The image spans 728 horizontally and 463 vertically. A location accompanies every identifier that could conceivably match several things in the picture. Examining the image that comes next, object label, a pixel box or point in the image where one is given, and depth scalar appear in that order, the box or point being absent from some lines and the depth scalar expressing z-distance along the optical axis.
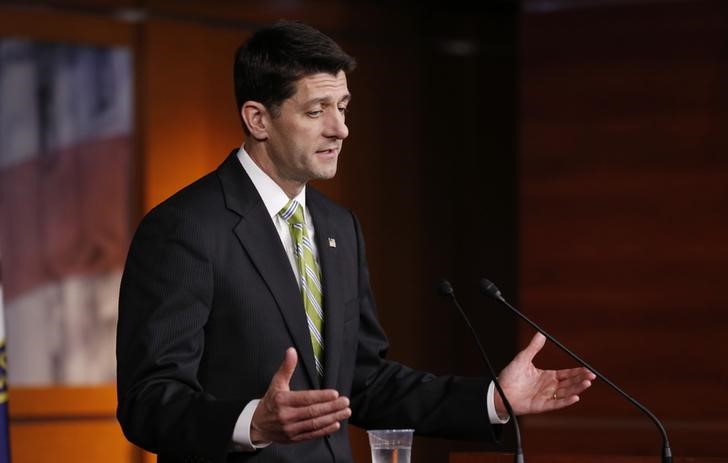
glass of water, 4.50
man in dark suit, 4.68
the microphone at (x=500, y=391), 4.43
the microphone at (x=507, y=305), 4.51
